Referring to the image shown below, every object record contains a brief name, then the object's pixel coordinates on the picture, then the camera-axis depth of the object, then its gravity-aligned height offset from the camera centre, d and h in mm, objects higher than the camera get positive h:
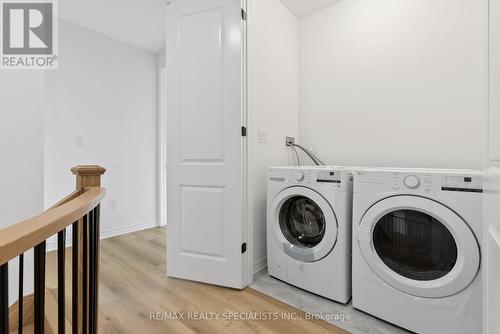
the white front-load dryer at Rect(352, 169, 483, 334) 1103 -439
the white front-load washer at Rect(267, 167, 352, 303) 1505 -446
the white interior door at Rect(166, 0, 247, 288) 1744 +168
